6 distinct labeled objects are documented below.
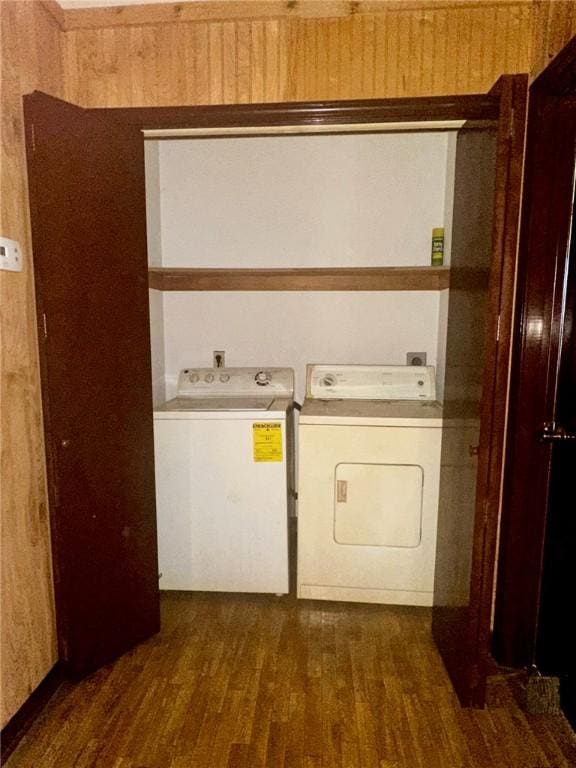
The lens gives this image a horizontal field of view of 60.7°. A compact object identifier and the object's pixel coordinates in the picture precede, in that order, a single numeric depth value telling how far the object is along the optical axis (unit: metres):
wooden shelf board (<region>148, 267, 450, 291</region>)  2.69
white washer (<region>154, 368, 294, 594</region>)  2.34
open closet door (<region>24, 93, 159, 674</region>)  1.65
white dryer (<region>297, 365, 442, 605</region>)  2.26
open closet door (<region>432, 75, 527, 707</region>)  1.48
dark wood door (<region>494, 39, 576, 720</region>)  1.69
